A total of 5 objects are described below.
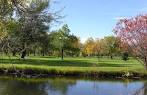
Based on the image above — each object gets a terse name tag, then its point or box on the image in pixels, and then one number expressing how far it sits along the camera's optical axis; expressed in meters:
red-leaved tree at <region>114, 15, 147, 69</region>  18.45
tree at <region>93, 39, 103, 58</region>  51.69
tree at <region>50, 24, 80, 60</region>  37.76
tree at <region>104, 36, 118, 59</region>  47.66
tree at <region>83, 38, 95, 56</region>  52.30
